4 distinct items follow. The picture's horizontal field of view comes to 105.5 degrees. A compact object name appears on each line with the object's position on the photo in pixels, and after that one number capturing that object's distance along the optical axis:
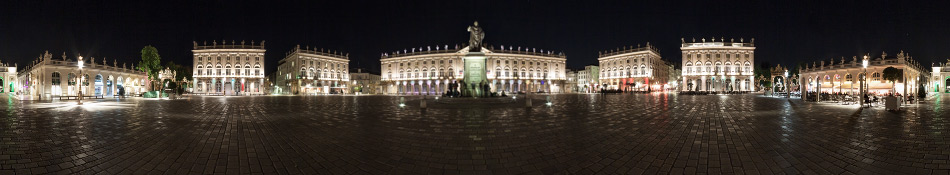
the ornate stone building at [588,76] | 110.12
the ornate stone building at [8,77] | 67.12
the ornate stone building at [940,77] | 64.44
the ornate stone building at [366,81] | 87.12
